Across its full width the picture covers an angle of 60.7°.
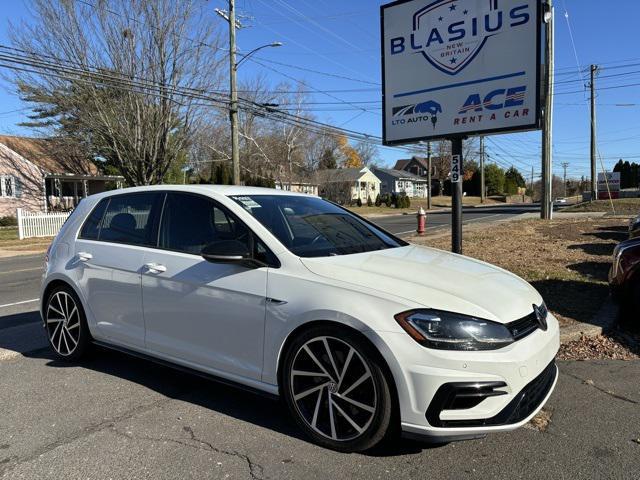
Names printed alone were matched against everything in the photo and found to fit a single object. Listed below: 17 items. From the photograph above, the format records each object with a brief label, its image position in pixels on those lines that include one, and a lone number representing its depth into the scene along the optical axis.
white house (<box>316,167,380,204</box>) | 65.88
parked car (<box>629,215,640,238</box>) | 9.83
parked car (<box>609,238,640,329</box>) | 6.01
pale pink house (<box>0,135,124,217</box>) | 35.53
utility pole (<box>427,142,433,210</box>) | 56.65
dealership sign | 7.79
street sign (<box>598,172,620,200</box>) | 54.73
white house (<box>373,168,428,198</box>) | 95.81
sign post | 8.36
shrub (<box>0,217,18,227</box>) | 33.31
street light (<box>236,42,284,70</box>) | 24.92
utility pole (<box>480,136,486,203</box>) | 68.73
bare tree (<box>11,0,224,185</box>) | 26.67
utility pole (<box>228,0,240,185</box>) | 25.55
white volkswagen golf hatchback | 3.04
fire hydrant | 19.81
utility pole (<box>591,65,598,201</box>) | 39.78
